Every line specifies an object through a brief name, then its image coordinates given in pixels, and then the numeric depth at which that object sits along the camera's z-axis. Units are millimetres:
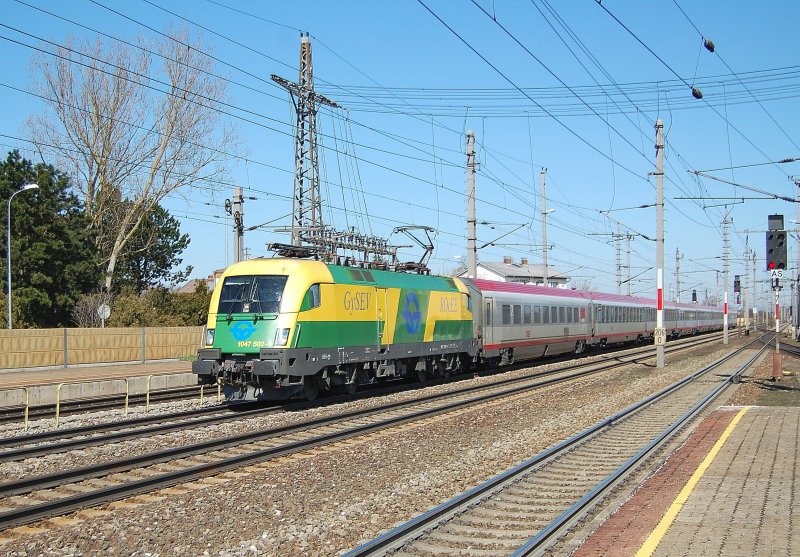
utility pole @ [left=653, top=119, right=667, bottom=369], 29750
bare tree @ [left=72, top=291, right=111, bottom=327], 40156
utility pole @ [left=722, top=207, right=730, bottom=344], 57781
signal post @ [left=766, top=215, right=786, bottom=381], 21750
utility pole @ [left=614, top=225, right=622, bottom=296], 57506
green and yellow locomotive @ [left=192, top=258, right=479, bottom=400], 17000
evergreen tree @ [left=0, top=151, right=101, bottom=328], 39656
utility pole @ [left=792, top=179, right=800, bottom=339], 64425
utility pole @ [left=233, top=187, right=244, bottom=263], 26906
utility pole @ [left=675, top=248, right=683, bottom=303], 70262
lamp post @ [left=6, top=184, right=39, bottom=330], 32688
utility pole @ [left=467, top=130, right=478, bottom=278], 30641
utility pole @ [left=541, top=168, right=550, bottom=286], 40469
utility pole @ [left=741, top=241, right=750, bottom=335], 85988
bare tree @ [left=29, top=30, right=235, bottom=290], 41062
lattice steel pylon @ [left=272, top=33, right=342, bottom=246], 28547
